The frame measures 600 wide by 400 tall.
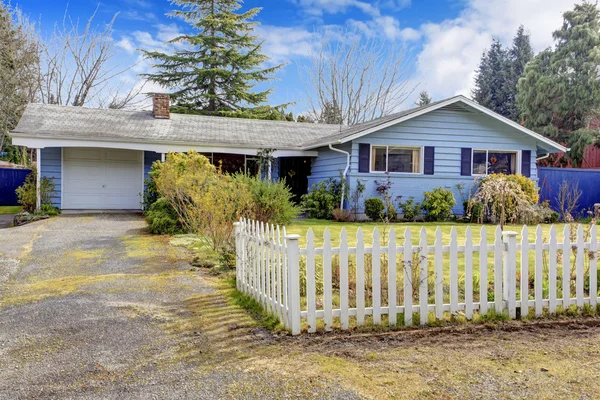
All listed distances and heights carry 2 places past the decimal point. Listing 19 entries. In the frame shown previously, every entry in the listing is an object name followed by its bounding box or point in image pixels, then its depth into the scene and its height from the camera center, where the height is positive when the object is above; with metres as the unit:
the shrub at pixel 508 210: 12.80 -0.34
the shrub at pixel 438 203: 14.12 -0.16
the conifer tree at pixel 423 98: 33.69 +7.28
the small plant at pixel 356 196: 13.96 +0.03
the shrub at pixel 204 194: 7.34 +0.04
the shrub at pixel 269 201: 10.02 -0.10
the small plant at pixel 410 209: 14.22 -0.35
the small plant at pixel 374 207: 13.63 -0.29
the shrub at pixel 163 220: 10.29 -0.54
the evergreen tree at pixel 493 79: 34.00 +8.88
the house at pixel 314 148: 14.24 +1.58
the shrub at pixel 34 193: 14.47 +0.05
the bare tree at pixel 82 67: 27.05 +7.70
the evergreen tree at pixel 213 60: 28.52 +8.44
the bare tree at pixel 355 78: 29.92 +7.85
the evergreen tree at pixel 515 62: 33.34 +9.92
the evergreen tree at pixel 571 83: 24.41 +6.24
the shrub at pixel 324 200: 14.23 -0.11
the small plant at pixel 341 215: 13.67 -0.53
